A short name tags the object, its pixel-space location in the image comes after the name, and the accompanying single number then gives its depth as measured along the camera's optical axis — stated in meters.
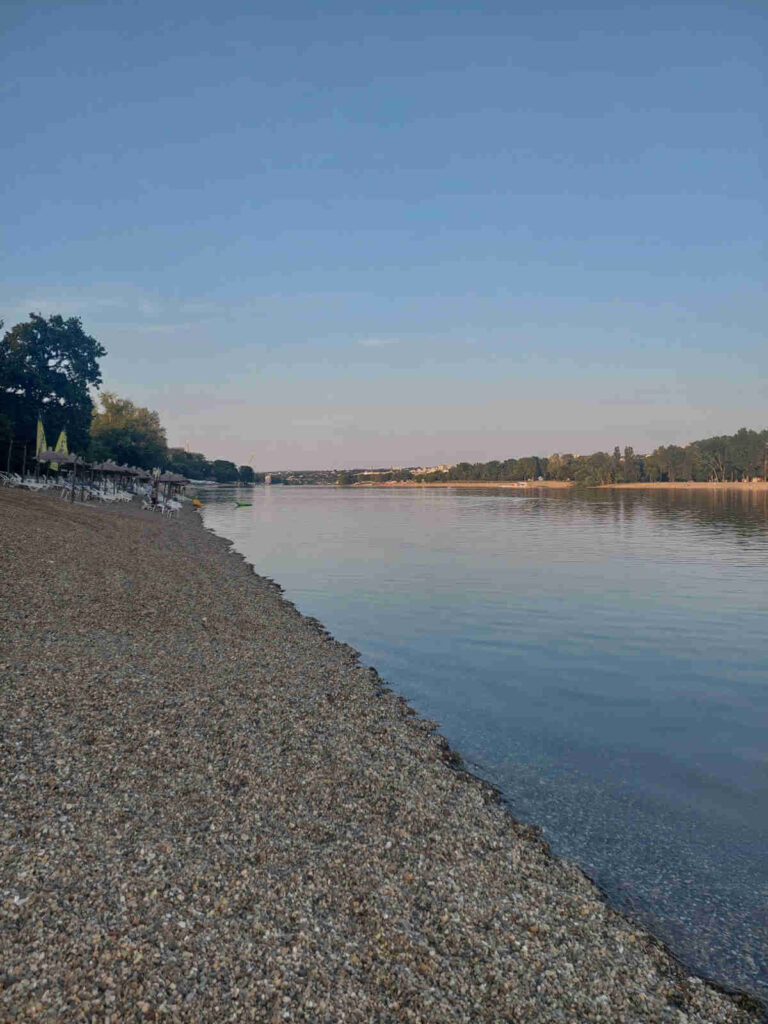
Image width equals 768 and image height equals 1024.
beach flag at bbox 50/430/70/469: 55.34
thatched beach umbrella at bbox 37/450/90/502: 50.66
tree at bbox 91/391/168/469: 108.50
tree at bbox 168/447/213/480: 179.12
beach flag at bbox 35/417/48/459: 53.88
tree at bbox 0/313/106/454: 72.19
